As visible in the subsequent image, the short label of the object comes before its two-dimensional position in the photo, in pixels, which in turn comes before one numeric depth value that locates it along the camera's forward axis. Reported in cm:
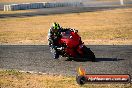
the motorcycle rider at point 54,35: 1788
